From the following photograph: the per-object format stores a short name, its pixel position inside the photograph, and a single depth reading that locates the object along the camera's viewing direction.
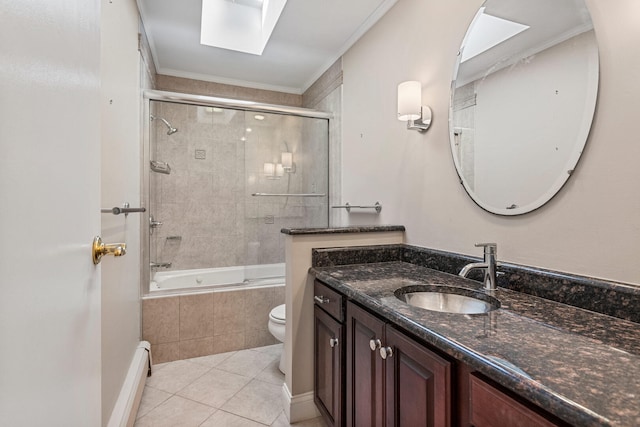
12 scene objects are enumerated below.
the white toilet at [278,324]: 2.17
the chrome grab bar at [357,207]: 2.21
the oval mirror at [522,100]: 1.10
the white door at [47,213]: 0.42
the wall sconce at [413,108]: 1.70
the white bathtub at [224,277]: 2.82
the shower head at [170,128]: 2.96
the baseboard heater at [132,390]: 1.48
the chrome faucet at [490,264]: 1.24
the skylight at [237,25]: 2.65
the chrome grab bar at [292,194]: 3.24
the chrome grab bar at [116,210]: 1.37
